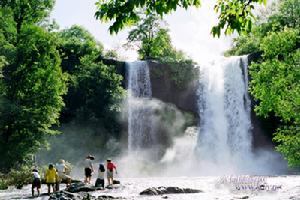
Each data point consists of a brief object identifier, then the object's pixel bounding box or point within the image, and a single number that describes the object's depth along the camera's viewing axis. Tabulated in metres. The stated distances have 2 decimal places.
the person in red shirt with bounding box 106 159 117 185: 25.62
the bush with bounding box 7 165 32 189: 28.38
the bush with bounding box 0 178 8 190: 26.03
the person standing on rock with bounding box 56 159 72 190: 23.67
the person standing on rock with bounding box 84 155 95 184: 25.52
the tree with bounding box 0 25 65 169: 32.03
